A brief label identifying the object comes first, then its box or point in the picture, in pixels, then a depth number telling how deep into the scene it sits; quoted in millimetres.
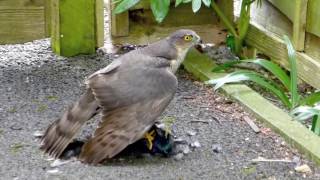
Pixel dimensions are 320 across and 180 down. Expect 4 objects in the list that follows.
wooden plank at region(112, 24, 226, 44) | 5086
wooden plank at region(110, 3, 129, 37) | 4961
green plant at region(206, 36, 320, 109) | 3996
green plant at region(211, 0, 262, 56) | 4895
